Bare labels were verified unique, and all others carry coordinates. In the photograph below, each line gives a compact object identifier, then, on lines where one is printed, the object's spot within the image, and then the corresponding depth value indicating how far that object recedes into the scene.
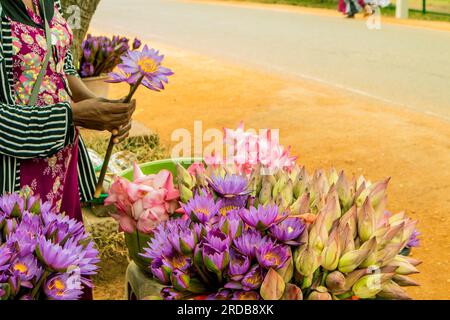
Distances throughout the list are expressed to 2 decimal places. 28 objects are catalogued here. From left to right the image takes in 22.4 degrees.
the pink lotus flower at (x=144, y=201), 2.33
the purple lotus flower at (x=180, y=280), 2.07
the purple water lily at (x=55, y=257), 2.00
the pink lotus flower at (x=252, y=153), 2.46
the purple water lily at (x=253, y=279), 2.04
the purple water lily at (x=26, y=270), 1.98
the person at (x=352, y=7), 16.72
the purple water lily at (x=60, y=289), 1.99
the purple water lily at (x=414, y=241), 2.26
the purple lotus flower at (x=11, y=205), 2.15
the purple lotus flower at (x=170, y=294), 2.08
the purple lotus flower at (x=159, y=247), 2.11
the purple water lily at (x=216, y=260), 2.04
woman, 2.60
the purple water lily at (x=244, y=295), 2.05
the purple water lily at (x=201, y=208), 2.17
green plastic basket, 2.36
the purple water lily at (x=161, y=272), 2.09
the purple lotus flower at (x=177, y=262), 2.08
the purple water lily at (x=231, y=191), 2.25
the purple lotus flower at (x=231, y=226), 2.09
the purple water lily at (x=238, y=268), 2.04
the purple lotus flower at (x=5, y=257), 1.97
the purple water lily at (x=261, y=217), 2.09
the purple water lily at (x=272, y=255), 2.05
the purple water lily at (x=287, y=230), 2.09
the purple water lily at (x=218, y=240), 2.05
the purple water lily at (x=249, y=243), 2.06
